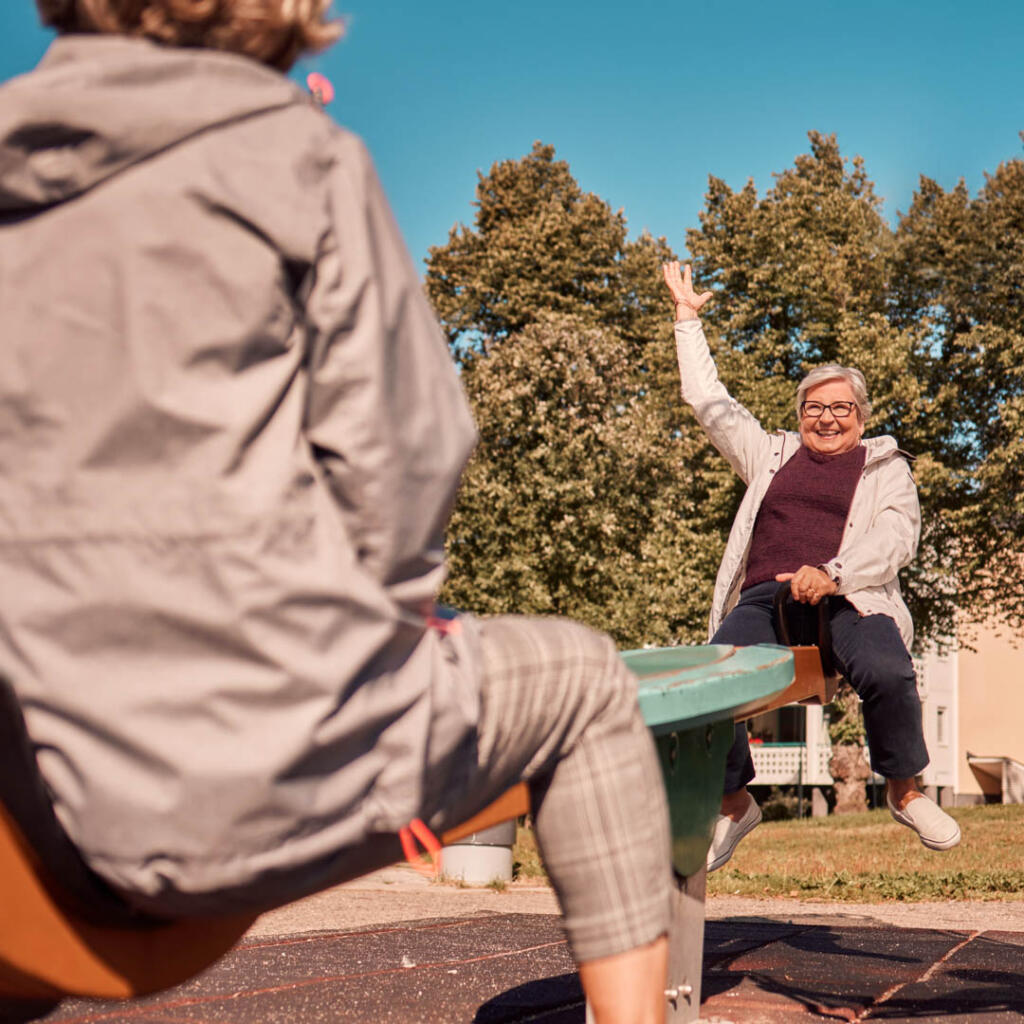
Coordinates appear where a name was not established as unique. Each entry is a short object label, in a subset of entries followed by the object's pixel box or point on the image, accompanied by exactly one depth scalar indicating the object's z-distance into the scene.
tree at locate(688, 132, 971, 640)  22.03
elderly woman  4.26
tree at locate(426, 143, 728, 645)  22.31
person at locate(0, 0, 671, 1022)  1.31
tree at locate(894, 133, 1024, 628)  21.92
